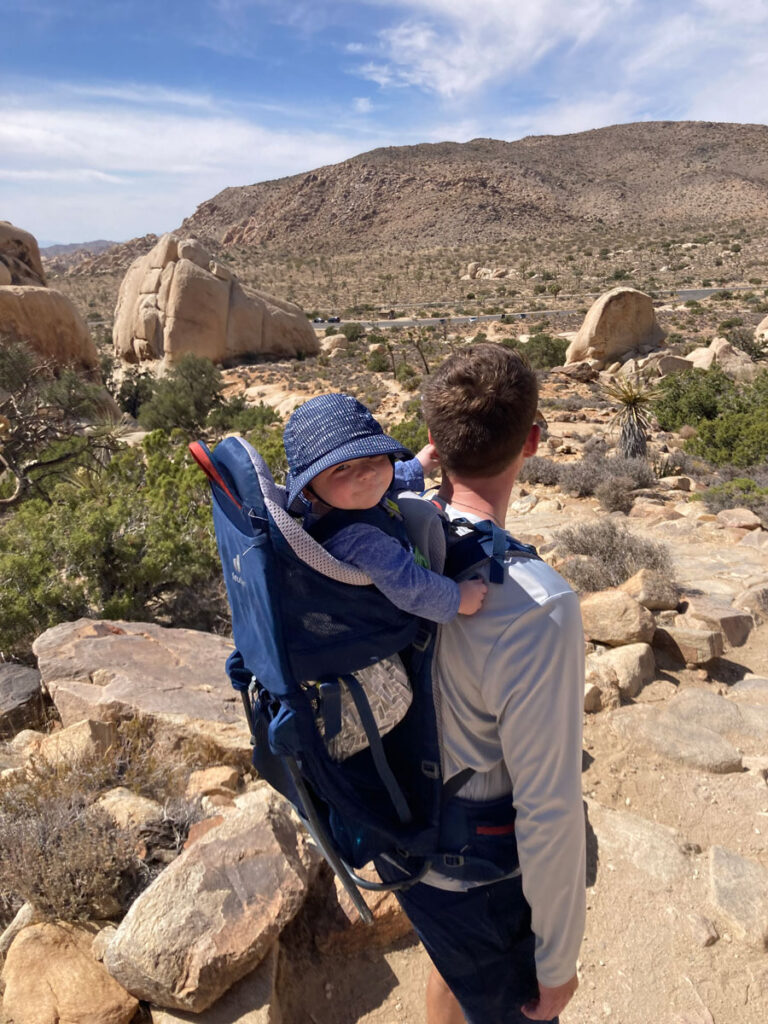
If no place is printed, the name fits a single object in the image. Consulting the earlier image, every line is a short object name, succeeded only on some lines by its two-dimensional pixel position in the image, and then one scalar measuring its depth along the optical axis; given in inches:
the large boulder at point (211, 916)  86.7
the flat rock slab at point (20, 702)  156.0
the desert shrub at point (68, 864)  98.9
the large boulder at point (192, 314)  1074.1
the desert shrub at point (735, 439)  517.0
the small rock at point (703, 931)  109.7
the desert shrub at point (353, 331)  1275.8
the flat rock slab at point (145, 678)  143.6
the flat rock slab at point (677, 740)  151.7
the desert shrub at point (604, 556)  238.1
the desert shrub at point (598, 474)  411.8
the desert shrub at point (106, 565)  204.1
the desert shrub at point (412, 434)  514.7
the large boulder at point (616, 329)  939.3
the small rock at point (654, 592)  212.5
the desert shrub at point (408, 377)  886.6
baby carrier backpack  53.5
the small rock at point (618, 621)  193.3
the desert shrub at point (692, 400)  653.3
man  52.7
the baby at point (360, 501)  54.0
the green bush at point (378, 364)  1036.5
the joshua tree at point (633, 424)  493.7
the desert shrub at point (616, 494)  376.2
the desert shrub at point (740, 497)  354.5
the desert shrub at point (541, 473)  444.5
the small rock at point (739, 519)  312.5
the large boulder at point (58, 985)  86.5
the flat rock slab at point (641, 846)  123.7
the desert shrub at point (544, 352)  987.9
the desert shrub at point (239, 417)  732.0
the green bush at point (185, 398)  808.9
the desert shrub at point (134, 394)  944.9
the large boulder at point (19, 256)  946.7
